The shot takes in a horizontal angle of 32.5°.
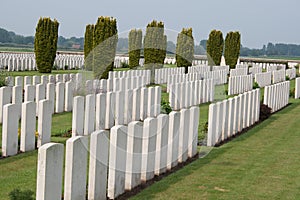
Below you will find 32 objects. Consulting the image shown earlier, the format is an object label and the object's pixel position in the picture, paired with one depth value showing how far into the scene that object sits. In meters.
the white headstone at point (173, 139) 7.70
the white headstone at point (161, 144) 7.31
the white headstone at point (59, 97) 13.04
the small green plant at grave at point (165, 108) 12.21
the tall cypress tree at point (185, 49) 30.11
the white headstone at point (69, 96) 13.43
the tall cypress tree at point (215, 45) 35.25
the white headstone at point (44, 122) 8.61
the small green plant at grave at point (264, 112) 14.18
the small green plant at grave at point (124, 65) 38.28
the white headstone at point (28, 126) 8.23
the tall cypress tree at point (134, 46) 32.16
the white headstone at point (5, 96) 10.55
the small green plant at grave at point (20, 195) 4.77
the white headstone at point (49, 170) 4.54
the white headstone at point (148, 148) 6.84
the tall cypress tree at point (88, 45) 25.55
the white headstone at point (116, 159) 5.92
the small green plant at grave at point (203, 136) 9.97
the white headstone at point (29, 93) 11.77
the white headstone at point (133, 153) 6.32
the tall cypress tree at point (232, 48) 36.40
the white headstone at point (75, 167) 4.96
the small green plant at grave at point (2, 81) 13.87
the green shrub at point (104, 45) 21.84
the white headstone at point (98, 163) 5.44
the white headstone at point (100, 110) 10.55
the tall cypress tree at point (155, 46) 28.38
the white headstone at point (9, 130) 8.08
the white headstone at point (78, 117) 9.70
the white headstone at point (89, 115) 10.11
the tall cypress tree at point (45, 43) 27.53
